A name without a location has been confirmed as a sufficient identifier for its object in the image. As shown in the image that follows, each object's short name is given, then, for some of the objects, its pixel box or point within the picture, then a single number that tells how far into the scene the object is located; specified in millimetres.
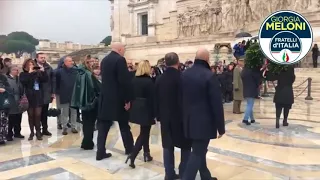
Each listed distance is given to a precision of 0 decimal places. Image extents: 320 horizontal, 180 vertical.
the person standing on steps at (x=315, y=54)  13690
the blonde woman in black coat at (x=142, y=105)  4038
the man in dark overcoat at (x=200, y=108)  3103
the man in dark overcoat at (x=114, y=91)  4141
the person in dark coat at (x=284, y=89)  5996
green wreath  6402
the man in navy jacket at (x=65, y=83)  6082
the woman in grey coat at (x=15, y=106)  5484
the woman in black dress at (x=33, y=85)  5427
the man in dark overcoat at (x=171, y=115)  3473
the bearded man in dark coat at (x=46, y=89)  5901
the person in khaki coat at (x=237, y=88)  7894
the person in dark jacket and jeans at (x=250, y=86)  6658
